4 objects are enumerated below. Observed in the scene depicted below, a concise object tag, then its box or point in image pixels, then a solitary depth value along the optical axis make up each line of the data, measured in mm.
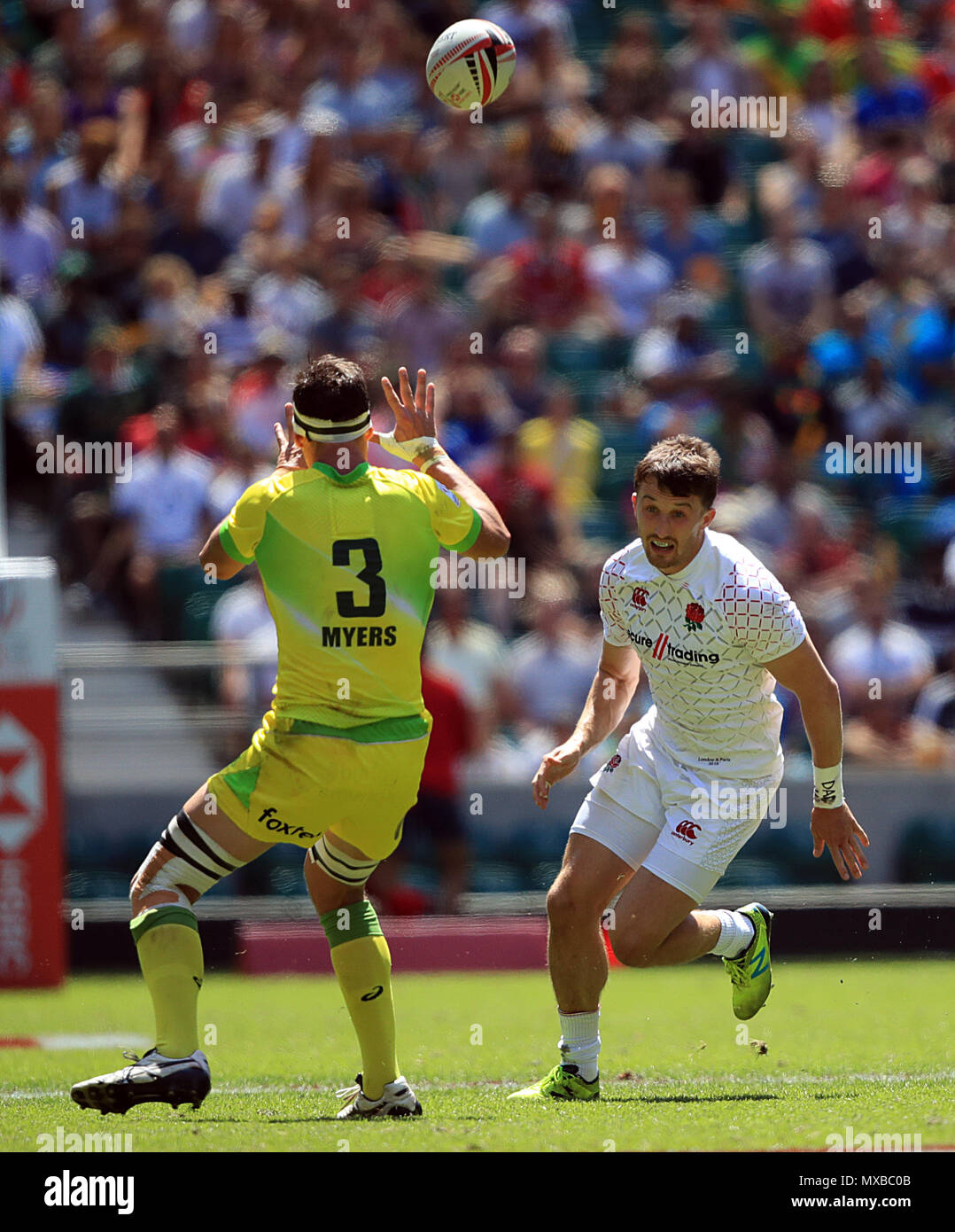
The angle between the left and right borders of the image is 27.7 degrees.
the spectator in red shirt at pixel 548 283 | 14031
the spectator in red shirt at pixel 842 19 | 16156
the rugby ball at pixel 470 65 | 8906
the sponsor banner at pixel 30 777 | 10070
